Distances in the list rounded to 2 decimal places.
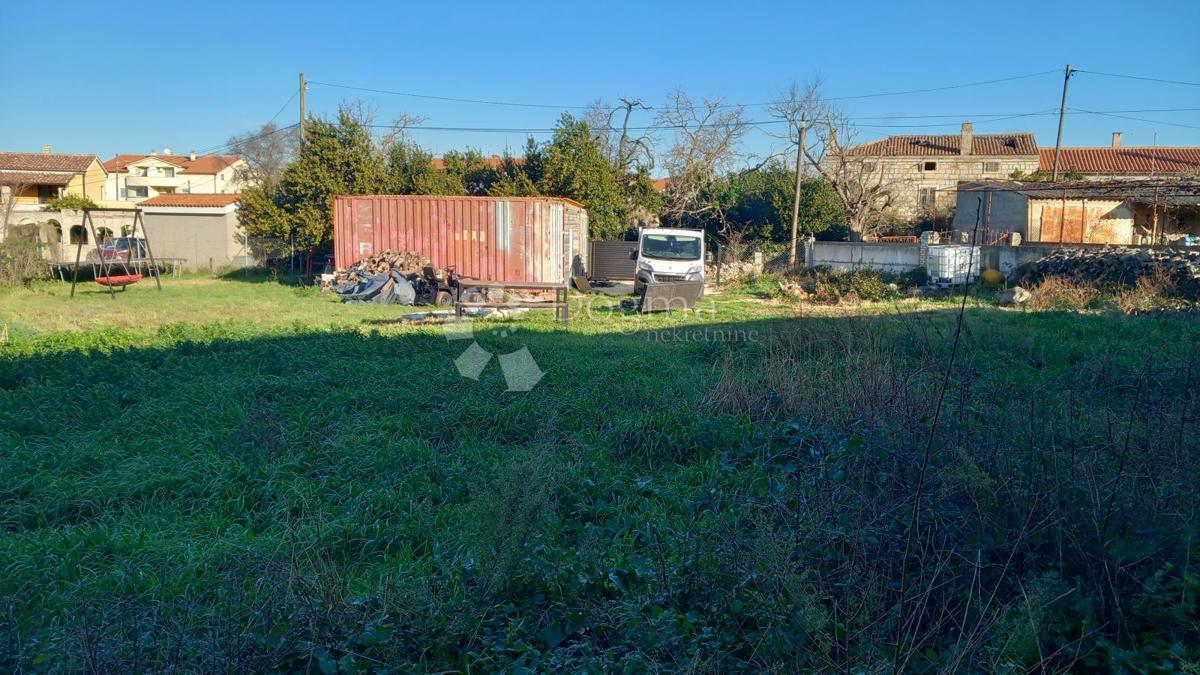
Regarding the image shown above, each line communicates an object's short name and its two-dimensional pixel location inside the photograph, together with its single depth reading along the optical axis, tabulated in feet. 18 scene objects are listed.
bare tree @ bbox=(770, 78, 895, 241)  112.78
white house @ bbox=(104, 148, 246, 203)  186.70
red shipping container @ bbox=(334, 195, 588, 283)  63.87
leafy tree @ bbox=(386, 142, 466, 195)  87.66
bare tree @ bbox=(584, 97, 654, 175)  116.16
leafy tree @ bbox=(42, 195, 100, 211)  105.56
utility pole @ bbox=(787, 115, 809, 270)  88.63
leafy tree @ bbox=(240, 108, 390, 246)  76.89
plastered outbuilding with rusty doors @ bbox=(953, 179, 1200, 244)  83.05
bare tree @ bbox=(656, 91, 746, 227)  109.19
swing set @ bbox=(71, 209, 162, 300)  57.98
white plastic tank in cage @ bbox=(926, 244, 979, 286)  63.52
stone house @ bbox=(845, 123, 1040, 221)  139.23
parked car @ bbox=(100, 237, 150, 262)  65.80
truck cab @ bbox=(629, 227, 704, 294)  61.77
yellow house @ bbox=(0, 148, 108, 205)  129.80
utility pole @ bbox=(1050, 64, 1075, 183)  114.69
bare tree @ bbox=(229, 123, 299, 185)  170.09
